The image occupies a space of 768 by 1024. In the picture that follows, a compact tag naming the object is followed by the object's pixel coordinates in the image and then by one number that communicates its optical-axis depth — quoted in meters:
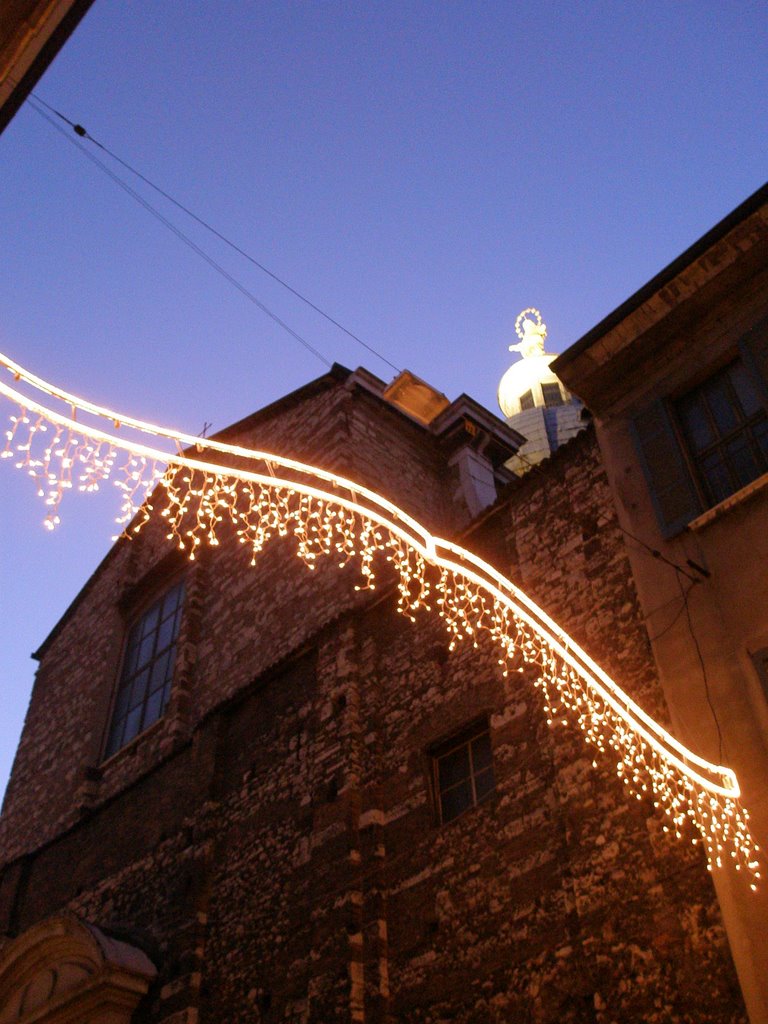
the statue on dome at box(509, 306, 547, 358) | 45.78
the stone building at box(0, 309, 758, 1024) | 6.73
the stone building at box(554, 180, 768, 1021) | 6.39
